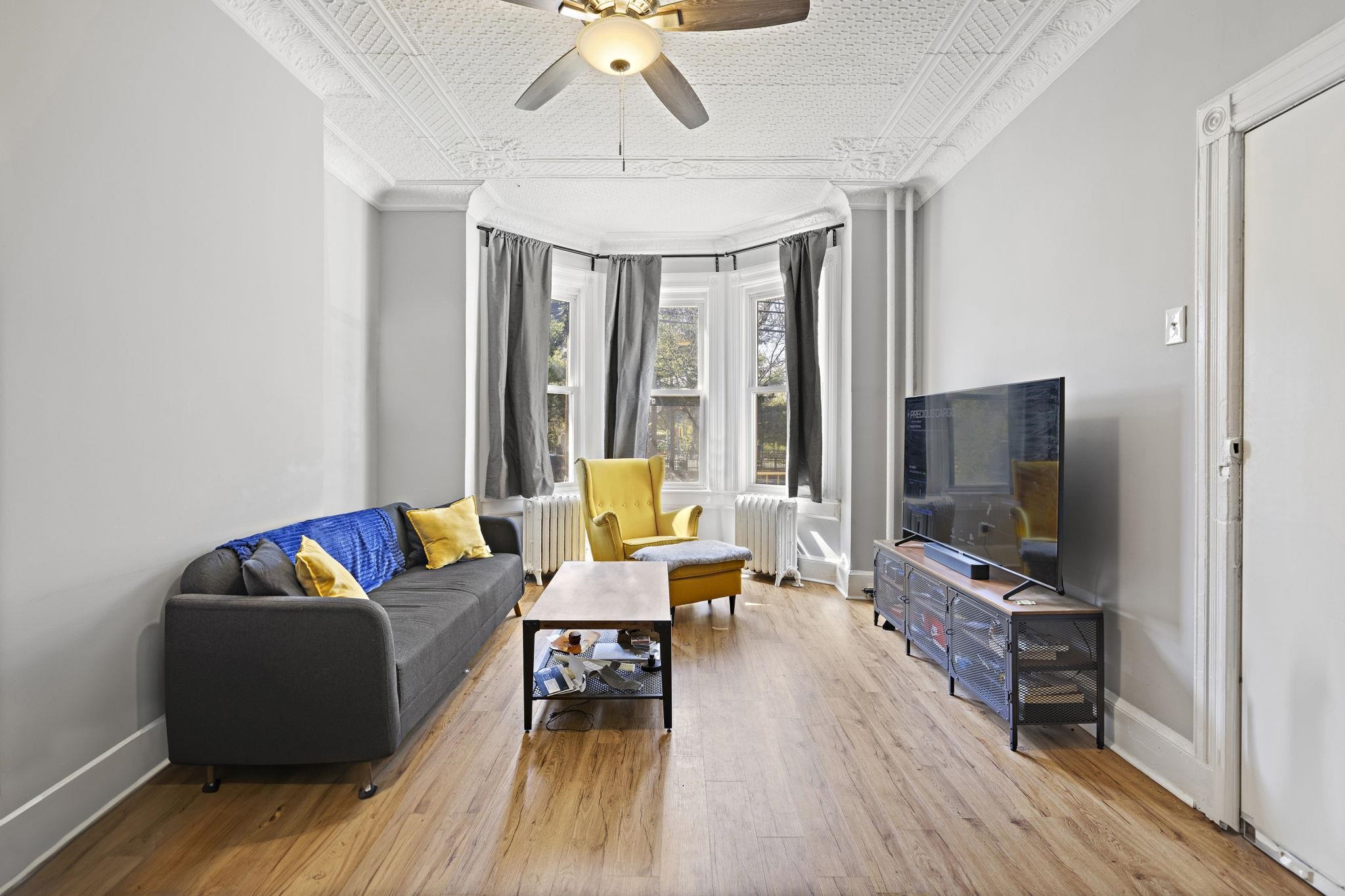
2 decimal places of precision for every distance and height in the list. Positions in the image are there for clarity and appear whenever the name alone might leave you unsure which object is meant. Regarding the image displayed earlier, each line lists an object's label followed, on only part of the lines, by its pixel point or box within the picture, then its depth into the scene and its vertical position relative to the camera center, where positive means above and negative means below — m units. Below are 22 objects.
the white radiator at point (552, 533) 4.82 -0.64
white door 1.63 -0.09
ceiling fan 2.11 +1.41
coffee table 2.52 -0.66
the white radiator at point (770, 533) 4.85 -0.63
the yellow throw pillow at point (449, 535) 3.59 -0.49
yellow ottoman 3.96 -0.75
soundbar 2.84 -0.52
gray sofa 2.04 -0.74
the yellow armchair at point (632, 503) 4.51 -0.40
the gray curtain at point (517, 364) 4.74 +0.62
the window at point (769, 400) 5.16 +0.39
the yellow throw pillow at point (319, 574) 2.45 -0.48
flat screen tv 2.46 -0.11
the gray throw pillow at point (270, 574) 2.19 -0.44
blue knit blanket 2.75 -0.45
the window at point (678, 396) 5.42 +0.44
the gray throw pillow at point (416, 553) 3.65 -0.59
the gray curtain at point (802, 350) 4.81 +0.74
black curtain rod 5.23 +1.57
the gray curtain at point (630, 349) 5.16 +0.79
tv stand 2.36 -0.77
